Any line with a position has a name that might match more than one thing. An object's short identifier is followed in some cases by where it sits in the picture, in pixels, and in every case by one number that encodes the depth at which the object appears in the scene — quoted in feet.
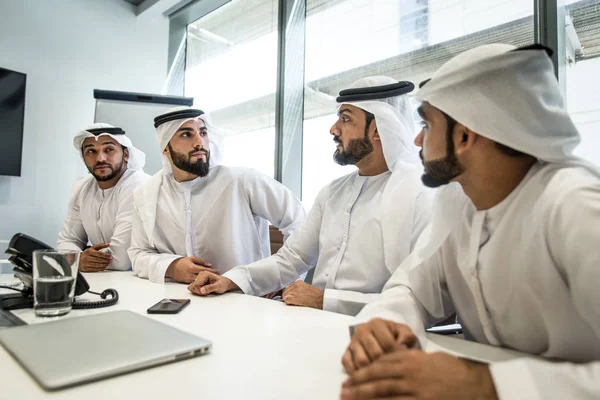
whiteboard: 12.64
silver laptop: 2.28
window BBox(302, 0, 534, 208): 8.33
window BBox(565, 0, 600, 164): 7.04
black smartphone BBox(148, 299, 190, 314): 3.92
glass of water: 3.73
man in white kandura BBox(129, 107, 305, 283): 7.64
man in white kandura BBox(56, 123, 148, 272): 9.54
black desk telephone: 4.13
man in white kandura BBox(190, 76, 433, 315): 5.34
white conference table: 2.15
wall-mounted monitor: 12.01
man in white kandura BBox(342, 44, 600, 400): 2.07
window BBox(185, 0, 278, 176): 13.00
